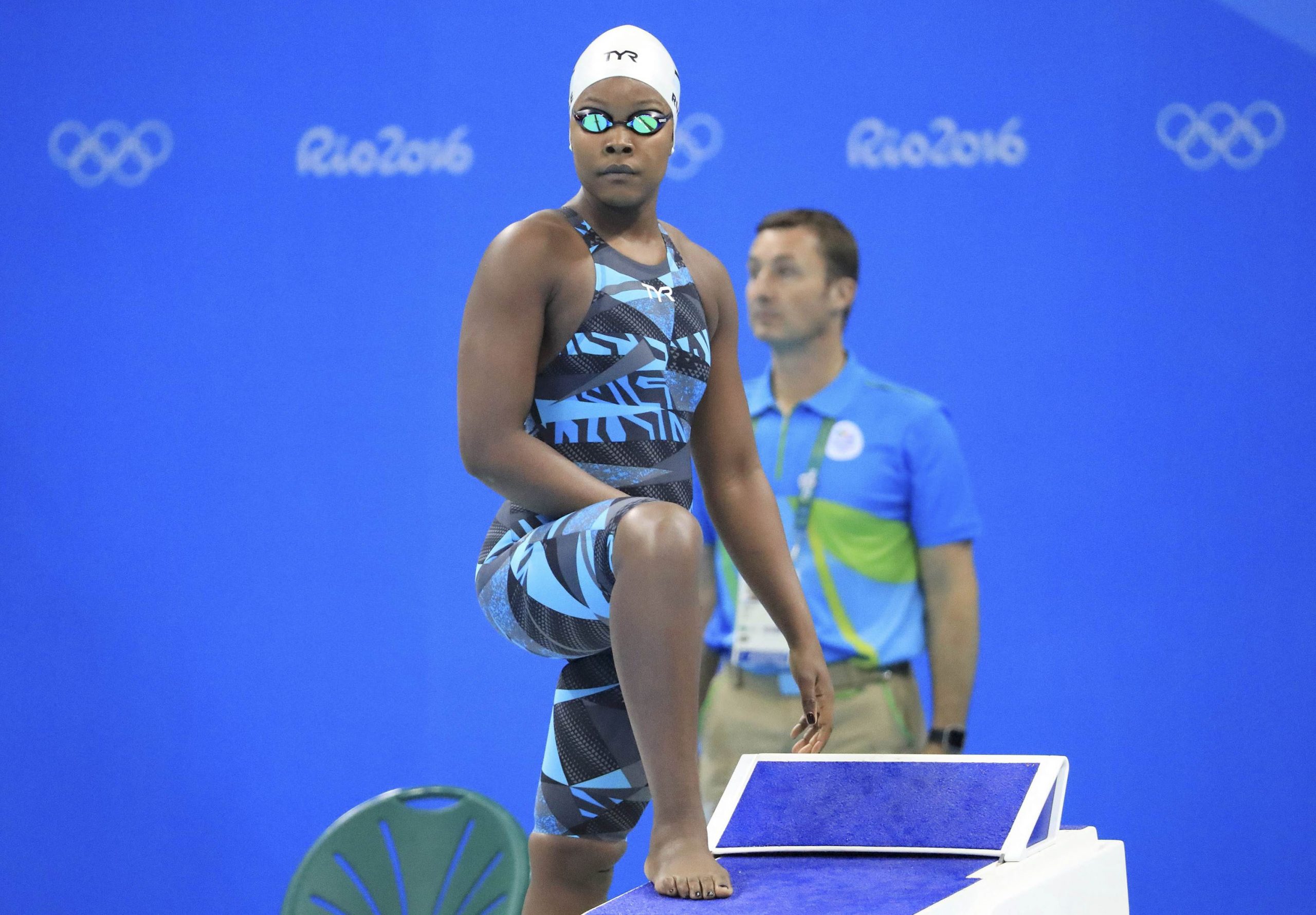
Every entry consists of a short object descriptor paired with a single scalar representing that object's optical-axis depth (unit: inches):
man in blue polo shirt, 877.0
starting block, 809.3
